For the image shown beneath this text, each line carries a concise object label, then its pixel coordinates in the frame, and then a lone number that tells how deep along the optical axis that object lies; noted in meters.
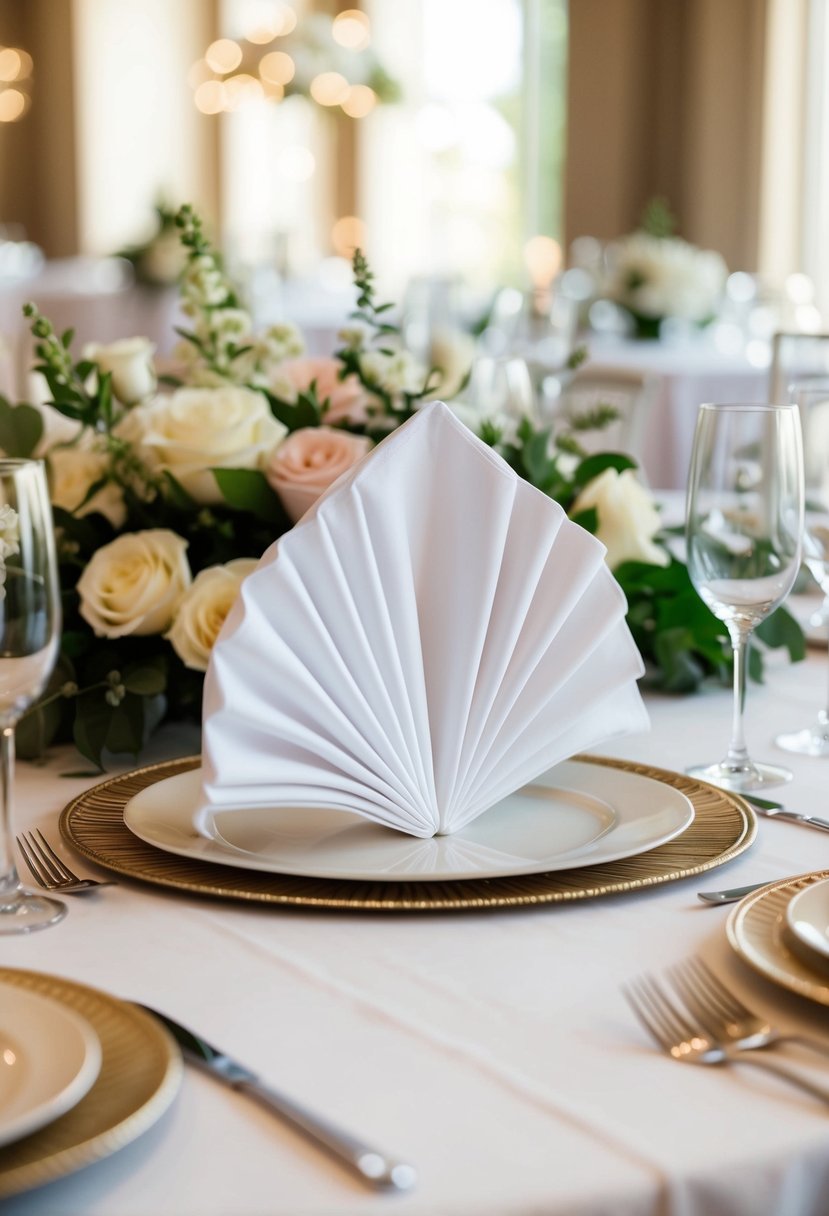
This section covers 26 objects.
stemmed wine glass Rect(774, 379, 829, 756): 1.32
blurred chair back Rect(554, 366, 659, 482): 3.37
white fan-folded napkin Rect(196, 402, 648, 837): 0.96
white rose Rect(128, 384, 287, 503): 1.34
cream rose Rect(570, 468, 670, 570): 1.43
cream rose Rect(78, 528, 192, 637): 1.25
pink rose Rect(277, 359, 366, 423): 1.53
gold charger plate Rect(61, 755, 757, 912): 0.91
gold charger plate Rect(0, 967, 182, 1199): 0.59
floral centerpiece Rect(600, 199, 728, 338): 5.59
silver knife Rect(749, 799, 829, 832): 1.09
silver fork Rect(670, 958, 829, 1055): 0.74
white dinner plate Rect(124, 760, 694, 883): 0.94
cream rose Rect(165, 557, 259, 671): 1.22
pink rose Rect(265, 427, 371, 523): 1.30
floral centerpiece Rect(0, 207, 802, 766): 1.26
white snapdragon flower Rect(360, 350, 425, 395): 1.49
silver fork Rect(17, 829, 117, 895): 0.95
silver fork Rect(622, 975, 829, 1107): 0.71
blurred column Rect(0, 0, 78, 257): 11.46
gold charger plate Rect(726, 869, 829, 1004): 0.77
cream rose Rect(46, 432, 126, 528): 1.39
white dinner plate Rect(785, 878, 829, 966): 0.79
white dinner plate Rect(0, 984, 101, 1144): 0.61
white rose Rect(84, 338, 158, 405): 1.51
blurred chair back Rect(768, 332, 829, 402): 2.13
